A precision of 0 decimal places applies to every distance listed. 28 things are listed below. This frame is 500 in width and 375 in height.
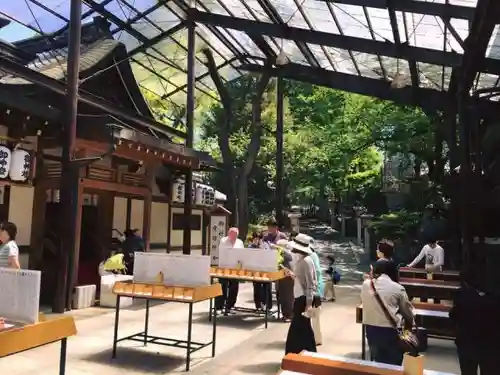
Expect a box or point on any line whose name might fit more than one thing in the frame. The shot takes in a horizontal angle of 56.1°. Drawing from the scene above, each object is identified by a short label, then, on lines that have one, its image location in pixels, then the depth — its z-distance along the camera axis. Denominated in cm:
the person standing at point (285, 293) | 852
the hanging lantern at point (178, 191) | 1383
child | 1102
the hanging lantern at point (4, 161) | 794
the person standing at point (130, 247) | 1064
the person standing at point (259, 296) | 925
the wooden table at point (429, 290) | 753
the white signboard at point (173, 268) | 588
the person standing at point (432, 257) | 1084
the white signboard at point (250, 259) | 808
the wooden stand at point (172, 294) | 556
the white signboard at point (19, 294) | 368
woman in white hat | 518
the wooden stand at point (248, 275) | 781
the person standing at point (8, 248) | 573
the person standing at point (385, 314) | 420
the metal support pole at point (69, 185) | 845
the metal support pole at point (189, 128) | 1318
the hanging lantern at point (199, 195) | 1486
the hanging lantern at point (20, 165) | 816
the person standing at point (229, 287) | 884
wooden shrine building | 858
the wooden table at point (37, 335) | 333
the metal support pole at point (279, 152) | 1731
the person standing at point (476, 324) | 386
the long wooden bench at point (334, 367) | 324
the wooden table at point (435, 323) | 619
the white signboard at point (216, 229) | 1519
